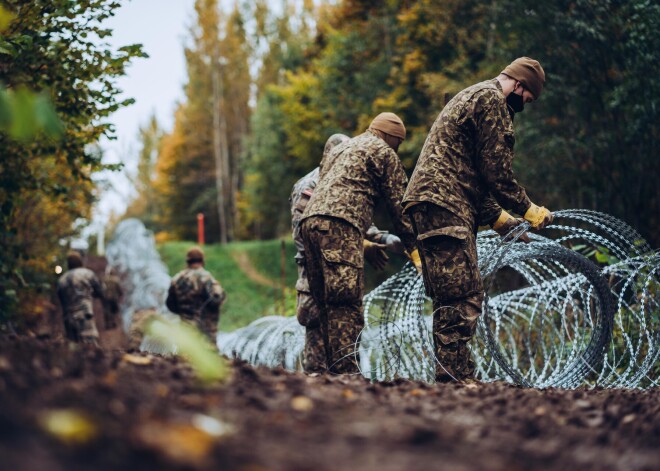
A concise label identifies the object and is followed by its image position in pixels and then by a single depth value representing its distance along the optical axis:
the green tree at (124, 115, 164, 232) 65.69
